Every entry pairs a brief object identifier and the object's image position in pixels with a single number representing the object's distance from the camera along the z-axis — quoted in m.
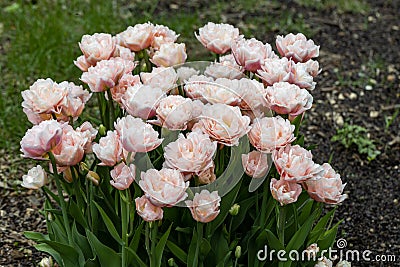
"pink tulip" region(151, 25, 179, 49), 2.12
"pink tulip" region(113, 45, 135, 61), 2.10
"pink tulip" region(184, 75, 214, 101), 1.96
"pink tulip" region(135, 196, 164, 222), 1.82
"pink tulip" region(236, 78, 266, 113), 1.95
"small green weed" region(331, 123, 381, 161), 2.92
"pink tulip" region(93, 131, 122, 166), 1.85
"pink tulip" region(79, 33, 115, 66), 2.06
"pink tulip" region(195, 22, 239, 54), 2.09
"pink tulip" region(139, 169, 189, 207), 1.79
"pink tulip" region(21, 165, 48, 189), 1.96
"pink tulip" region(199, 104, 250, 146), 1.85
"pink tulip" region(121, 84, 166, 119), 1.91
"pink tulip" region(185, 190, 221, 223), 1.83
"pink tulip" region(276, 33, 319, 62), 2.06
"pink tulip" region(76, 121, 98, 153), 1.92
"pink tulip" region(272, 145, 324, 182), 1.84
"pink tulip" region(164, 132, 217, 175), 1.80
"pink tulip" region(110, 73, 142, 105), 2.00
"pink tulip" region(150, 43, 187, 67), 2.05
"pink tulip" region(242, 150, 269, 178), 1.90
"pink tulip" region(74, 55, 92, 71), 2.08
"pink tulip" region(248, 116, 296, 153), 1.86
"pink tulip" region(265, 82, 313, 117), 1.90
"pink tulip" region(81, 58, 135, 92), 1.97
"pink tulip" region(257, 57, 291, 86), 1.98
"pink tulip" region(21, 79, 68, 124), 1.93
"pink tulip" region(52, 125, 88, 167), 1.86
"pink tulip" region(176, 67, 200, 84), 2.08
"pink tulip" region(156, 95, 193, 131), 1.88
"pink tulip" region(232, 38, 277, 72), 2.02
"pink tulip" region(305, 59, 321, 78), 2.08
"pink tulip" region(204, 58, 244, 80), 2.05
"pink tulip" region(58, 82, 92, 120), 1.96
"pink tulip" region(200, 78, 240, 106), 1.91
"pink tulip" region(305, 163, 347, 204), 1.90
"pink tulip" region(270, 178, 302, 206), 1.85
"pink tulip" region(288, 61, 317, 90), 1.98
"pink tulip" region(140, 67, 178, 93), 1.99
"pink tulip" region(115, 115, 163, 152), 1.80
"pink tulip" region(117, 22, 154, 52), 2.09
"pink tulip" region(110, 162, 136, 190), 1.84
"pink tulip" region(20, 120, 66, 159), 1.82
